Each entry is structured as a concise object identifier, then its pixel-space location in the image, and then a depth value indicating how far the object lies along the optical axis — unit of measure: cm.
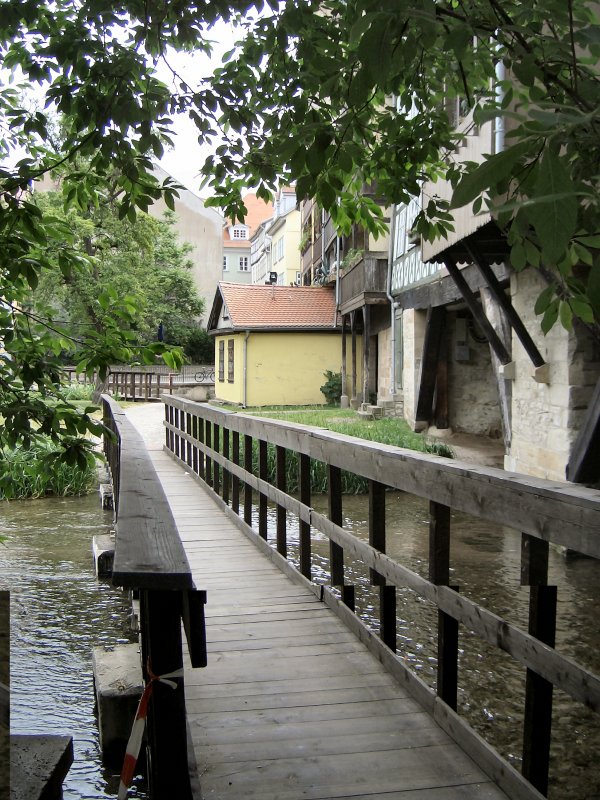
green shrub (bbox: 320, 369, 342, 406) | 2512
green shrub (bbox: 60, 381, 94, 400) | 2679
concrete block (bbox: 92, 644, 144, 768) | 362
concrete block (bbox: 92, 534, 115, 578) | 752
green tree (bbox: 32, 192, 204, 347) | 2719
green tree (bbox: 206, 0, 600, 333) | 117
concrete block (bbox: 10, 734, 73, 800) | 242
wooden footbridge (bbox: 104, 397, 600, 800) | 175
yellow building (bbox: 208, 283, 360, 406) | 2578
